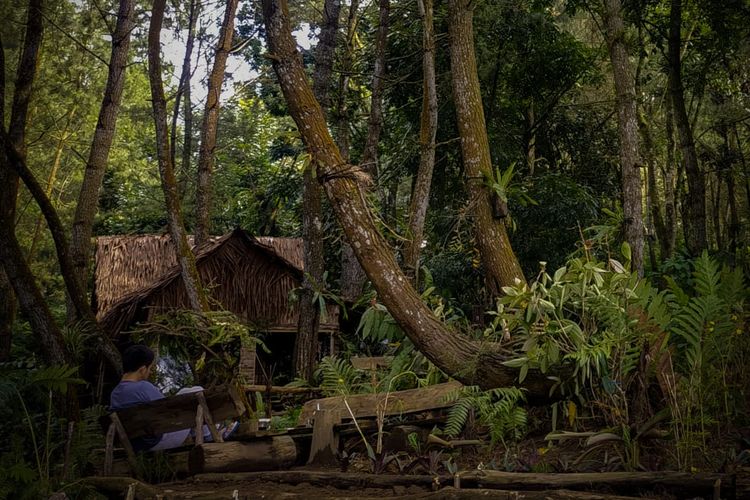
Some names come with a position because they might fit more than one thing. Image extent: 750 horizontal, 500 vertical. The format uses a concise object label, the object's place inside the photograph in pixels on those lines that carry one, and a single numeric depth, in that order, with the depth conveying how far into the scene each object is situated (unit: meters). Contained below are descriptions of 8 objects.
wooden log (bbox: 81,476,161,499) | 6.29
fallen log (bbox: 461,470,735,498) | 4.86
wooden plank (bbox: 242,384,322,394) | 10.23
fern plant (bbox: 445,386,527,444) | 6.82
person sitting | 7.24
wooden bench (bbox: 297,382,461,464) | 6.99
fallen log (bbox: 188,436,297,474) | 6.51
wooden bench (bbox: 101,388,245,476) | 6.59
